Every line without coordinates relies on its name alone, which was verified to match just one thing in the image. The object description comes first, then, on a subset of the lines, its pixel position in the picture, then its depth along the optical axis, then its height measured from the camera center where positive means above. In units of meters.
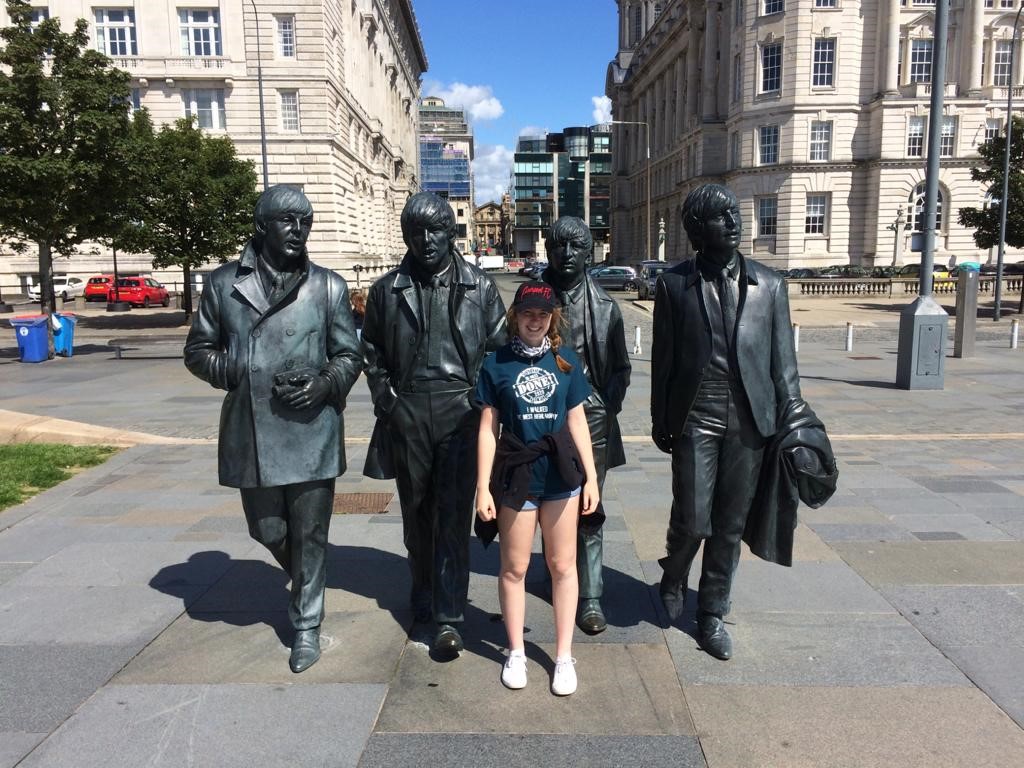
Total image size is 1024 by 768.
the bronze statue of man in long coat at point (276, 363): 3.41 -0.35
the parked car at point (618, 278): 42.34 +0.14
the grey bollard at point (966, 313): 14.23 -0.64
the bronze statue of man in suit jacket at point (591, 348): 3.96 -0.34
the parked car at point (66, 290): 38.17 -0.32
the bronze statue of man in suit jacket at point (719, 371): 3.51 -0.40
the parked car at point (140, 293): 34.50 -0.43
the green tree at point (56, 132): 16.34 +3.17
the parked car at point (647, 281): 34.53 -0.02
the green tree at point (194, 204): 24.56 +2.47
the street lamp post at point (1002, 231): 23.94 +1.46
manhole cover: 6.02 -1.74
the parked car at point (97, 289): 36.69 -0.27
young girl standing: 3.18 -0.69
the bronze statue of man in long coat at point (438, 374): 3.62 -0.42
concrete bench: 18.06 -1.57
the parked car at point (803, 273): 44.18 +0.38
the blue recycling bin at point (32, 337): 16.52 -1.11
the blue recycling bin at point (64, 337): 17.83 -1.20
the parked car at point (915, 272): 41.12 +0.38
